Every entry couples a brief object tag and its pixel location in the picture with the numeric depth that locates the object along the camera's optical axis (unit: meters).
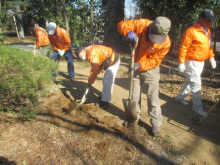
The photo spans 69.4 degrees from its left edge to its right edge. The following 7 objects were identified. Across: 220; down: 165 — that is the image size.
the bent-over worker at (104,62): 3.00
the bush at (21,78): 2.18
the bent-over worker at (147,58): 2.31
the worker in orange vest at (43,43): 4.95
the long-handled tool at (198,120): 3.00
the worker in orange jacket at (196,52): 2.98
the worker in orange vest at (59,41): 4.32
